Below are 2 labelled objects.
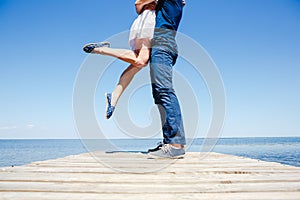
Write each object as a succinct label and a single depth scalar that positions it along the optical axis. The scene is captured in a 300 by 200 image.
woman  2.47
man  2.37
